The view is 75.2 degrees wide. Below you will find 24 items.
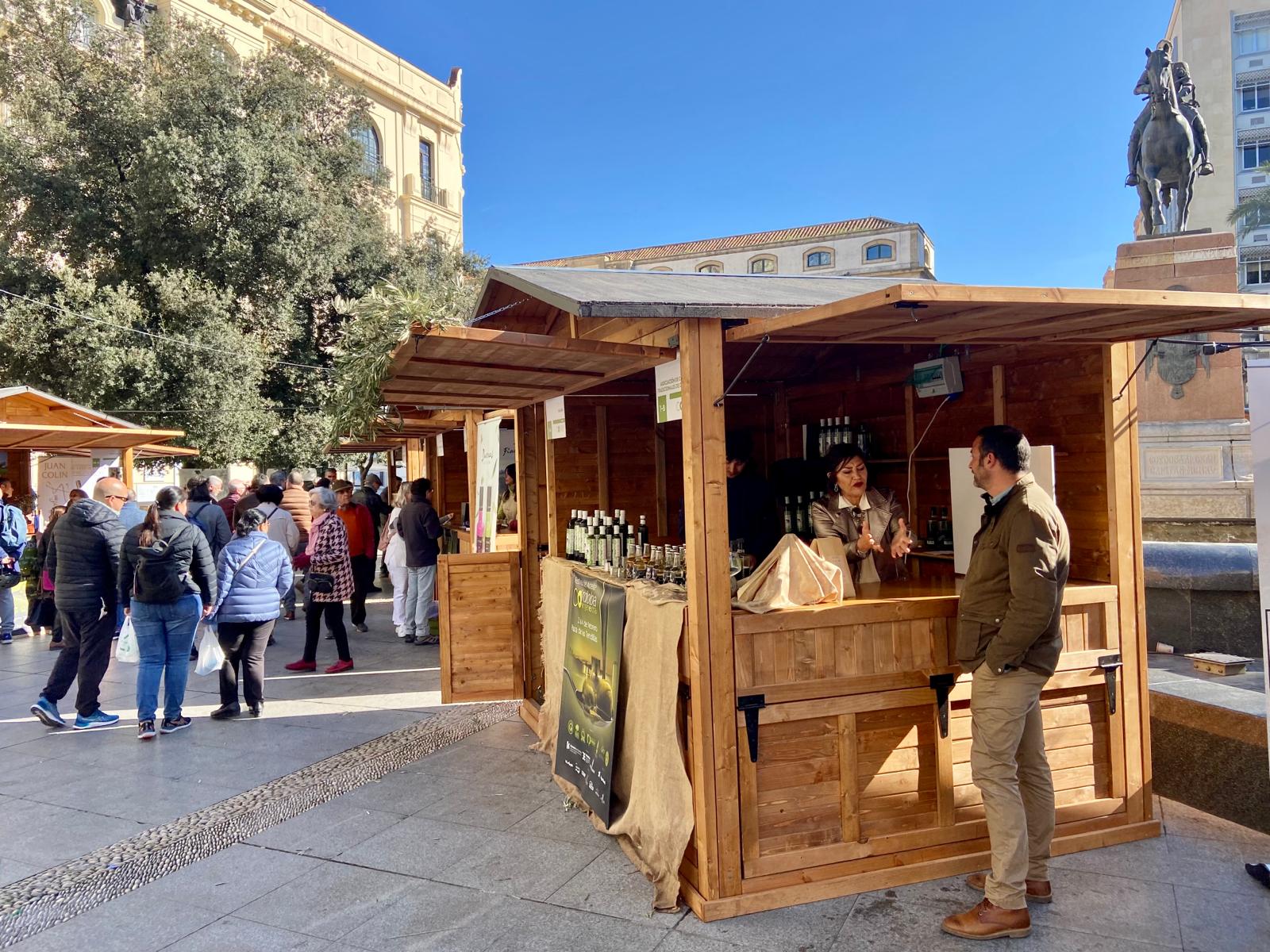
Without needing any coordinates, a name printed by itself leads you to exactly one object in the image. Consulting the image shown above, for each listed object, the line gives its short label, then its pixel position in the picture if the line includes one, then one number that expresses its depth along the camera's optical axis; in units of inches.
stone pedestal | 433.1
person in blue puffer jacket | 240.8
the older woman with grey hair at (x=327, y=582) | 300.4
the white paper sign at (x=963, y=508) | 185.3
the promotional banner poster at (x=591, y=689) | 162.6
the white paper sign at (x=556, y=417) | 214.8
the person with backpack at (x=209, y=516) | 326.0
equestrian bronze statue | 531.5
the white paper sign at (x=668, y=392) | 147.4
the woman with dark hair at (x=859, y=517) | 170.2
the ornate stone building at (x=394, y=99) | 1132.5
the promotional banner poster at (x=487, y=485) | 270.4
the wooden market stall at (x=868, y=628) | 134.2
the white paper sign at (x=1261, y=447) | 128.0
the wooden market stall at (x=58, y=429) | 393.1
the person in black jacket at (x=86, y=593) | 233.1
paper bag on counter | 140.5
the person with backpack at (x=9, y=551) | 358.3
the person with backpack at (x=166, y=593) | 225.1
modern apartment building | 1879.9
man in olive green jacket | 123.1
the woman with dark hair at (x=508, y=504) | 345.4
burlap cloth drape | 140.4
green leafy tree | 626.2
